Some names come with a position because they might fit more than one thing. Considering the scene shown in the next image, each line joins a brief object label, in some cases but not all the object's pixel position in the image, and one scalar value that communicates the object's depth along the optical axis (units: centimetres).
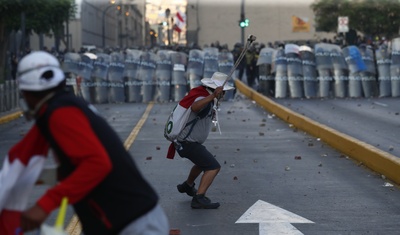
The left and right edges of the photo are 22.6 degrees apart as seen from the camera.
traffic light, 4767
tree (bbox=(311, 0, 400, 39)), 6571
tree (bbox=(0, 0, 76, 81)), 3353
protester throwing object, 1055
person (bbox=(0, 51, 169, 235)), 458
